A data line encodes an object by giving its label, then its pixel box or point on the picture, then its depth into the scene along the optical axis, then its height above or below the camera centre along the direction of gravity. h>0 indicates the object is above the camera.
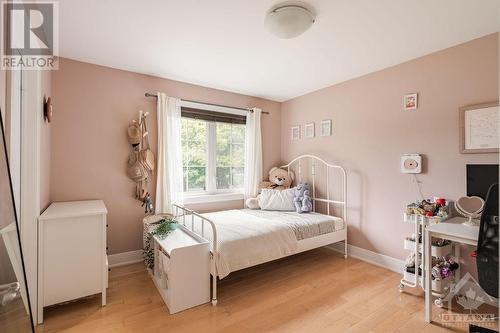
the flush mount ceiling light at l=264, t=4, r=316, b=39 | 1.67 +1.05
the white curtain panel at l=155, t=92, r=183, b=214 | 2.90 +0.14
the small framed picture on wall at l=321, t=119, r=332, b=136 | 3.31 +0.54
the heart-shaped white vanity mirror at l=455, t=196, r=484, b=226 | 1.94 -0.34
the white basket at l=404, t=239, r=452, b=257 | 1.97 -0.70
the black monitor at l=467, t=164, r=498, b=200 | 1.98 -0.10
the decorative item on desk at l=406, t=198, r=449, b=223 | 2.04 -0.38
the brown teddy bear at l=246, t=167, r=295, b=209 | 3.68 -0.21
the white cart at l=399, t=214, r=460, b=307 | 1.99 -0.78
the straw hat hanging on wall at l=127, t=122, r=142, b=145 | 2.71 +0.37
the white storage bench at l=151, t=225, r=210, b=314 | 1.88 -0.87
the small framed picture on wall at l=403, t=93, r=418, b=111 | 2.48 +0.68
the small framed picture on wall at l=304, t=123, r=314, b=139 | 3.56 +0.54
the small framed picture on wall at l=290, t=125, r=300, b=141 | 3.80 +0.54
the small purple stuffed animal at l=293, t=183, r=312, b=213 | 3.18 -0.45
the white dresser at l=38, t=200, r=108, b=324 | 1.77 -0.68
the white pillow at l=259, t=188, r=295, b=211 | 3.28 -0.47
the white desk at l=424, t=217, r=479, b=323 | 1.68 -0.50
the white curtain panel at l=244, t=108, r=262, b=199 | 3.67 +0.19
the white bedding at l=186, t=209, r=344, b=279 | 2.08 -0.67
